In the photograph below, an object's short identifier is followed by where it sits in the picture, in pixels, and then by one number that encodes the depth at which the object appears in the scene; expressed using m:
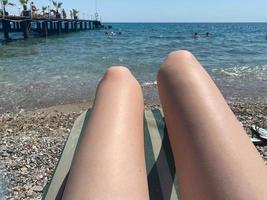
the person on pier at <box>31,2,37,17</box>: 21.08
